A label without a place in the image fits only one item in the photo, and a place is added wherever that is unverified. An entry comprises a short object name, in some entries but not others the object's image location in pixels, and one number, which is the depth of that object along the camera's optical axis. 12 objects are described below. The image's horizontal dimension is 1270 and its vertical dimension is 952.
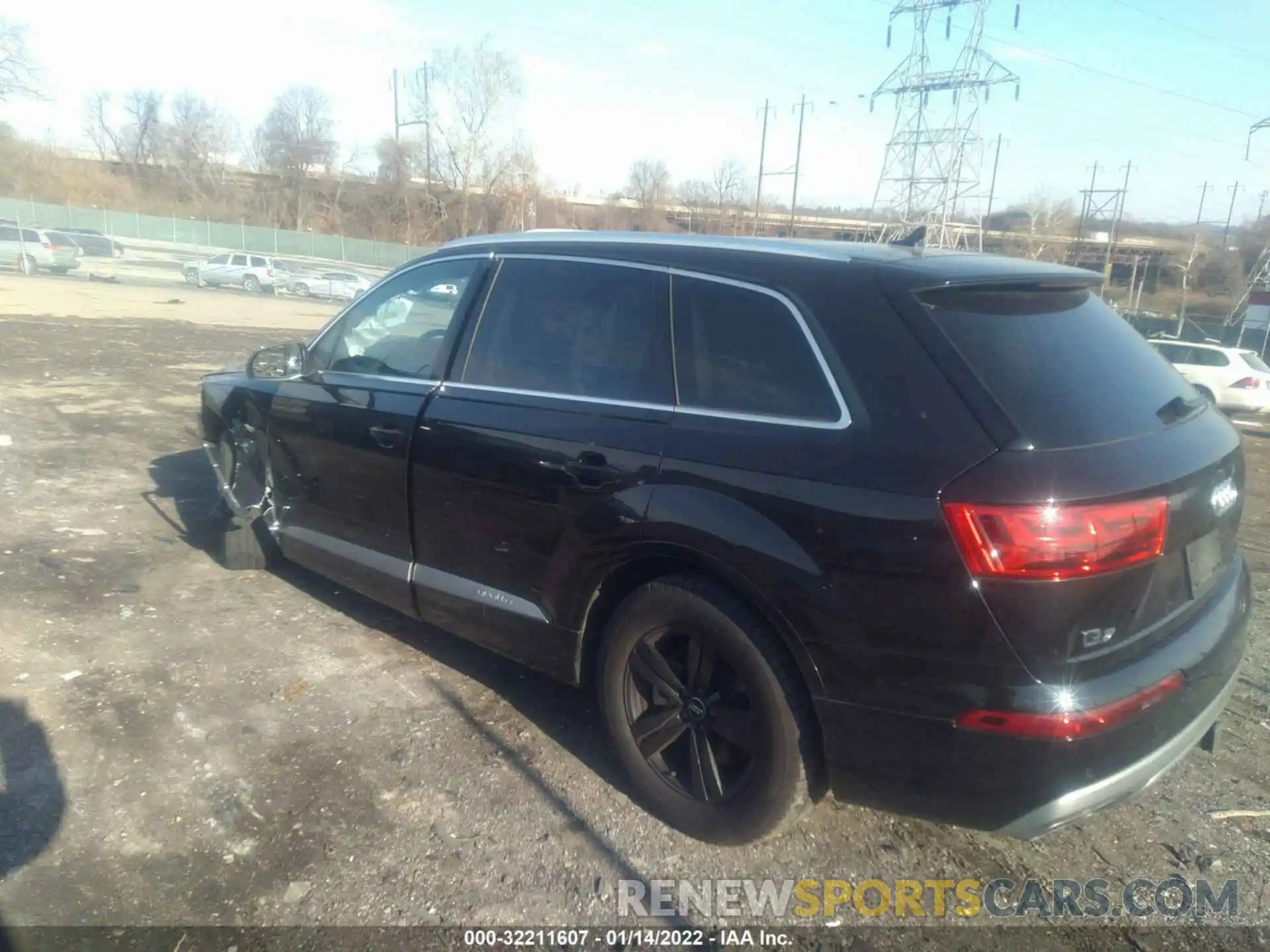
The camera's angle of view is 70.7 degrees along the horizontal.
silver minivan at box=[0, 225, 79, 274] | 31.94
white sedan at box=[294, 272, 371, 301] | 35.56
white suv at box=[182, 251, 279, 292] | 34.34
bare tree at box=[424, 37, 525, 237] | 48.50
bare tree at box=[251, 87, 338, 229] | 72.44
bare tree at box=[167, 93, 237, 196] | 75.00
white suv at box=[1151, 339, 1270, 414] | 15.97
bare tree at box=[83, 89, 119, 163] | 78.94
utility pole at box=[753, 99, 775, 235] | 43.61
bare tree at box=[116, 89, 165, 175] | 78.00
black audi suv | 2.28
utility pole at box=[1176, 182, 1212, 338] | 53.27
